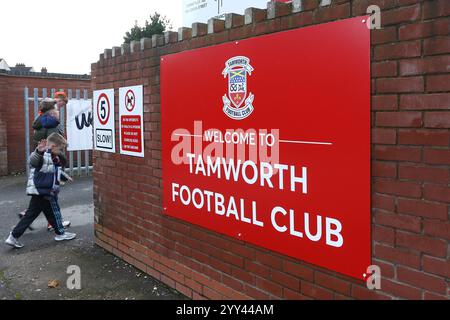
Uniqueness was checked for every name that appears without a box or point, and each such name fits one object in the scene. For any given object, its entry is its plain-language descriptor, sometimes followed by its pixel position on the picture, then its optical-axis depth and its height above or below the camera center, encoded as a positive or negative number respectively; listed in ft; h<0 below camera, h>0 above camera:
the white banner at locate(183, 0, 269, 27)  16.24 +5.02
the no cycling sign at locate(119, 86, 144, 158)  13.62 +0.46
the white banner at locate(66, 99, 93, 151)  32.73 +0.84
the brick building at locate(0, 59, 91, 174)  34.19 +2.19
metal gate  31.74 -0.32
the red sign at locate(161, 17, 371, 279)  7.82 -0.15
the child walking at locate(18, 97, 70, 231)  18.33 +0.56
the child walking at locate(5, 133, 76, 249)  16.48 -1.75
